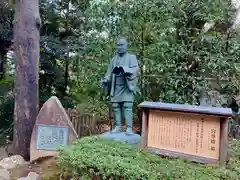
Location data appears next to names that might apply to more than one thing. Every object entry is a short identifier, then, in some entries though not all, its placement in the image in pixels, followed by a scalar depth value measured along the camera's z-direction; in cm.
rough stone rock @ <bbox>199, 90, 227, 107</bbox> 553
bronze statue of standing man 375
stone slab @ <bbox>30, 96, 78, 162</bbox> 426
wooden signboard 277
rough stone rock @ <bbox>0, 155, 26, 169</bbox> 413
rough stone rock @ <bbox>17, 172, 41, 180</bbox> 349
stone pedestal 360
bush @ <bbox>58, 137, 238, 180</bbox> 249
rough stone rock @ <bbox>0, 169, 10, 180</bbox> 359
